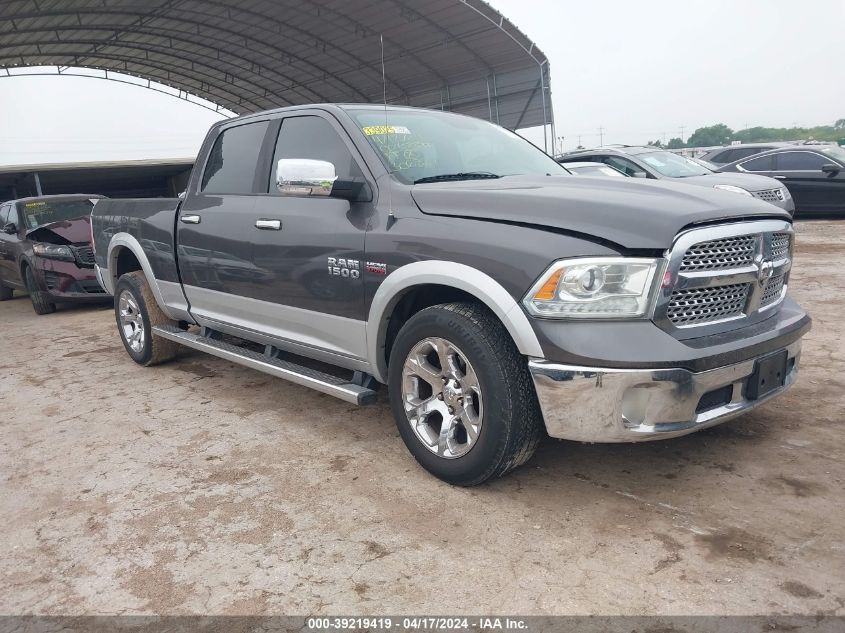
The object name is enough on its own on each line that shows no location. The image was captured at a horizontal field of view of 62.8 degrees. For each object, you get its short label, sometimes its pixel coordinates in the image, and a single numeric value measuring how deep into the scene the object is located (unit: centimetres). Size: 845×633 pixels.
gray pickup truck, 270
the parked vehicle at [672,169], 928
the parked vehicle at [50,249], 913
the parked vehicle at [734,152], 1470
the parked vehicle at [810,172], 1238
